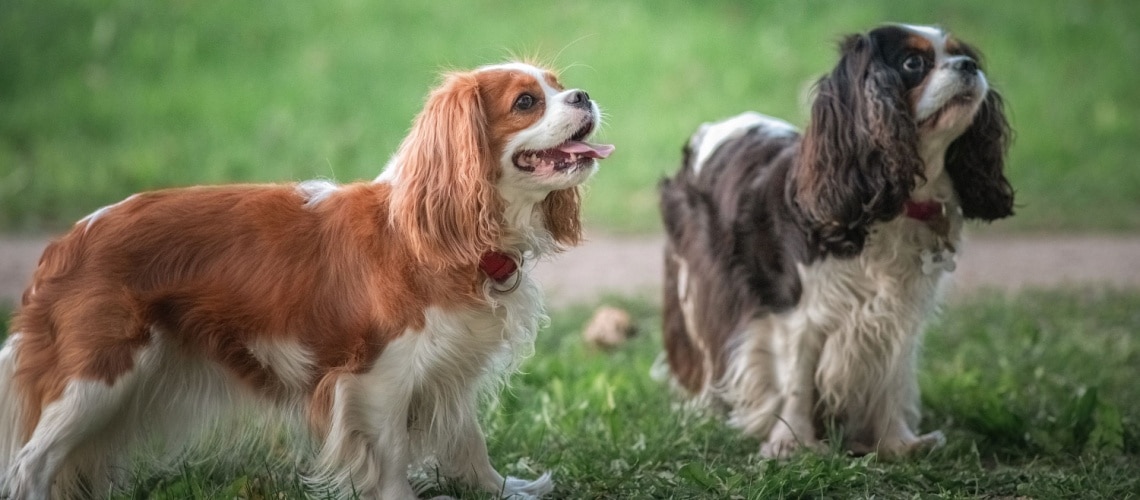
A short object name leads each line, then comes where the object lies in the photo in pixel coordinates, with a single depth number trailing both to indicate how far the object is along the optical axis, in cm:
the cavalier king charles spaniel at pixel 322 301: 411
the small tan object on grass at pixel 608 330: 759
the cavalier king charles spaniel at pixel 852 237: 510
